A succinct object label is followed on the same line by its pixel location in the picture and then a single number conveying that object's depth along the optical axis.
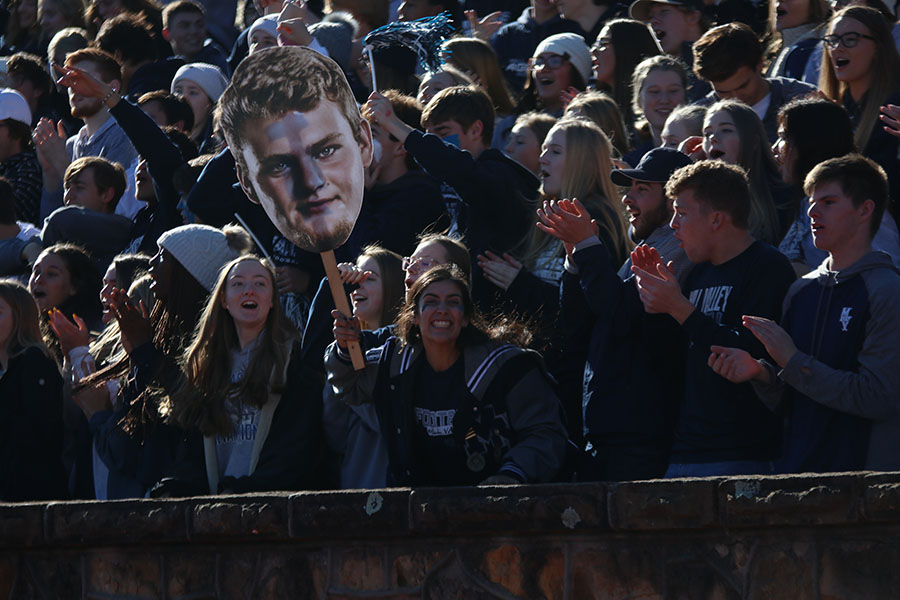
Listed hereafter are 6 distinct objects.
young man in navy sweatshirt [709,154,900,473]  10.43
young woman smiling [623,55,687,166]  15.99
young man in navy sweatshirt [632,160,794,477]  11.05
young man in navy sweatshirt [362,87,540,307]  13.79
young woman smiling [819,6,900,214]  14.05
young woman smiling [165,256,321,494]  12.59
